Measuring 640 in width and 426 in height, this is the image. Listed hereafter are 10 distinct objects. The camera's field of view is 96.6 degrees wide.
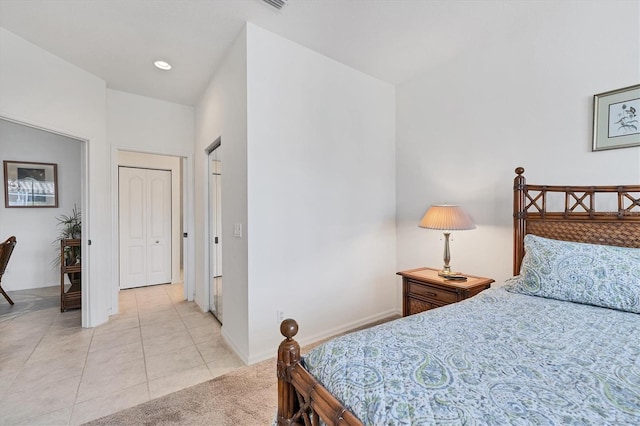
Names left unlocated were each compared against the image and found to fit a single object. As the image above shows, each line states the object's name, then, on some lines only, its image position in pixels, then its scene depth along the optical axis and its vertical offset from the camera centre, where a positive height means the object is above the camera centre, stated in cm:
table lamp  242 -11
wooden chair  358 -56
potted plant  368 -53
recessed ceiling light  296 +151
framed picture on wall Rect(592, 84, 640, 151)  186 +61
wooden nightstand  229 -68
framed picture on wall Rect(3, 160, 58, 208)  439 +37
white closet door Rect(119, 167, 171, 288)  468 -31
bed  76 -52
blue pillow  151 -37
